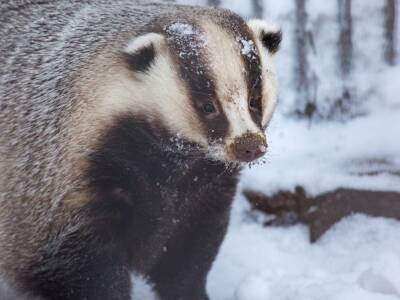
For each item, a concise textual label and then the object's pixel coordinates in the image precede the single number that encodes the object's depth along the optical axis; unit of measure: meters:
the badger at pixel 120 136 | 5.62
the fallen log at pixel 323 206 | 8.25
